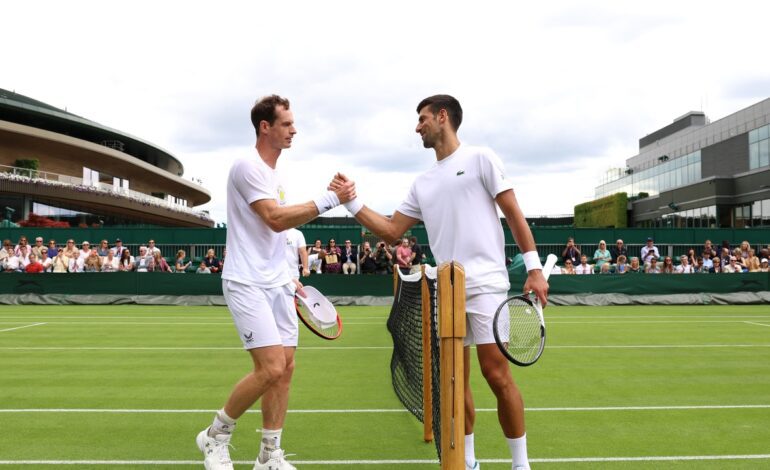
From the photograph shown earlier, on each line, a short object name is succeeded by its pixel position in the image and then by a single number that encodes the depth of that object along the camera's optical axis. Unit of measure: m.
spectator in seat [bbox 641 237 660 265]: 19.53
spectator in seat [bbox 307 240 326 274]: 18.69
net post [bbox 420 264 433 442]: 4.75
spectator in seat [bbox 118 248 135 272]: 19.97
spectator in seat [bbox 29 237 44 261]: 20.48
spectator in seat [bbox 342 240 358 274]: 19.02
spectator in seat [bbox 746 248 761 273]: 19.81
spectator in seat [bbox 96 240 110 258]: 20.56
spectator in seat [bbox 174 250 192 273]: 20.44
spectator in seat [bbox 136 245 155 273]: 19.72
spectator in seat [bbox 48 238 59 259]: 20.73
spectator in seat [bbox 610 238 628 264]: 19.80
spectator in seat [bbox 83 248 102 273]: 20.09
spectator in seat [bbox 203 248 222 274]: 19.42
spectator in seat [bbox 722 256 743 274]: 19.77
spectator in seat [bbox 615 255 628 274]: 19.19
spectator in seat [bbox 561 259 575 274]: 18.75
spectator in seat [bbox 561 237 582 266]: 18.90
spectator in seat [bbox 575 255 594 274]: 18.92
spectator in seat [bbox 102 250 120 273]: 19.92
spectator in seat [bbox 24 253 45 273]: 19.56
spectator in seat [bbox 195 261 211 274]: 19.33
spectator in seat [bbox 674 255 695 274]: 19.89
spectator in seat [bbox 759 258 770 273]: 19.80
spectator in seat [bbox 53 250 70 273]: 19.83
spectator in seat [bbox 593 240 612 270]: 19.48
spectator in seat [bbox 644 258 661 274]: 19.31
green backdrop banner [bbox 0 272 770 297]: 18.36
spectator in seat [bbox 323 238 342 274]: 18.86
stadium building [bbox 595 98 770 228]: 47.31
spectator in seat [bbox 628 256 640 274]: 18.98
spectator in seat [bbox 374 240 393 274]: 18.58
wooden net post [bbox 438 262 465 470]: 3.19
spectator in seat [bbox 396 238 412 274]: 17.62
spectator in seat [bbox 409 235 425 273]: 18.07
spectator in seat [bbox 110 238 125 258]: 20.45
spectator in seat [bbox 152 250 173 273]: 20.62
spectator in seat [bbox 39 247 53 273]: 19.89
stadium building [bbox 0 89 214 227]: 49.34
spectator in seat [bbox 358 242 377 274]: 18.69
